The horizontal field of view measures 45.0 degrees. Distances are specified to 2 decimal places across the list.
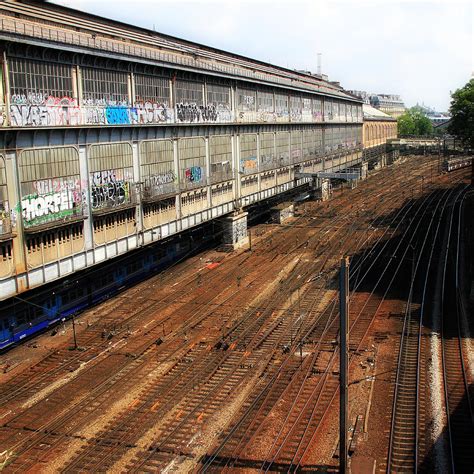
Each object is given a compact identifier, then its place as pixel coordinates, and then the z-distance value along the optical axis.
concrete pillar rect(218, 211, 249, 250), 43.61
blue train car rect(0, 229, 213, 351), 24.97
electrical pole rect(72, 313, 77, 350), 25.34
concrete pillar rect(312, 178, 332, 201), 68.50
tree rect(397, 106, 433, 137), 168.38
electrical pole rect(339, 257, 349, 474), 14.39
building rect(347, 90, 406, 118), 181.00
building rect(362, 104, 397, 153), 101.94
